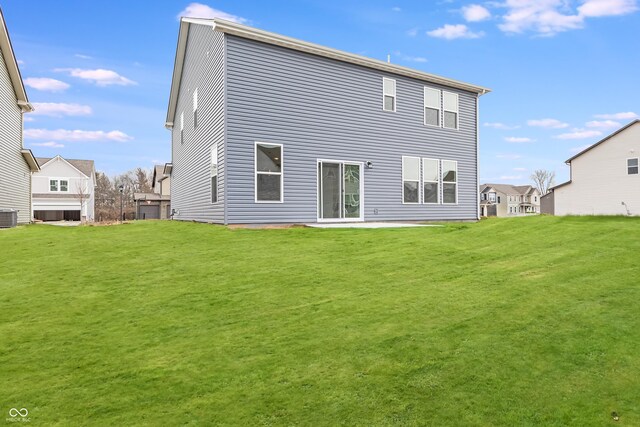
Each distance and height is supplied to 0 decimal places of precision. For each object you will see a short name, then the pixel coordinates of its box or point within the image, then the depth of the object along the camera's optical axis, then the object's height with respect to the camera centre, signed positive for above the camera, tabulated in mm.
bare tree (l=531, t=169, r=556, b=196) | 82125 +6409
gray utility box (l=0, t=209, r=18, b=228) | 14238 -300
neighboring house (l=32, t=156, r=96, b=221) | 38094 +1921
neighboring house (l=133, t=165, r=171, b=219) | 27875 +271
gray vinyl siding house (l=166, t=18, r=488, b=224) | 11398 +2663
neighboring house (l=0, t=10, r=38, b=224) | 16406 +3204
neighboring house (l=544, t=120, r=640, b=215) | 24750 +2067
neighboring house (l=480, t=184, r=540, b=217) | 77625 +2511
